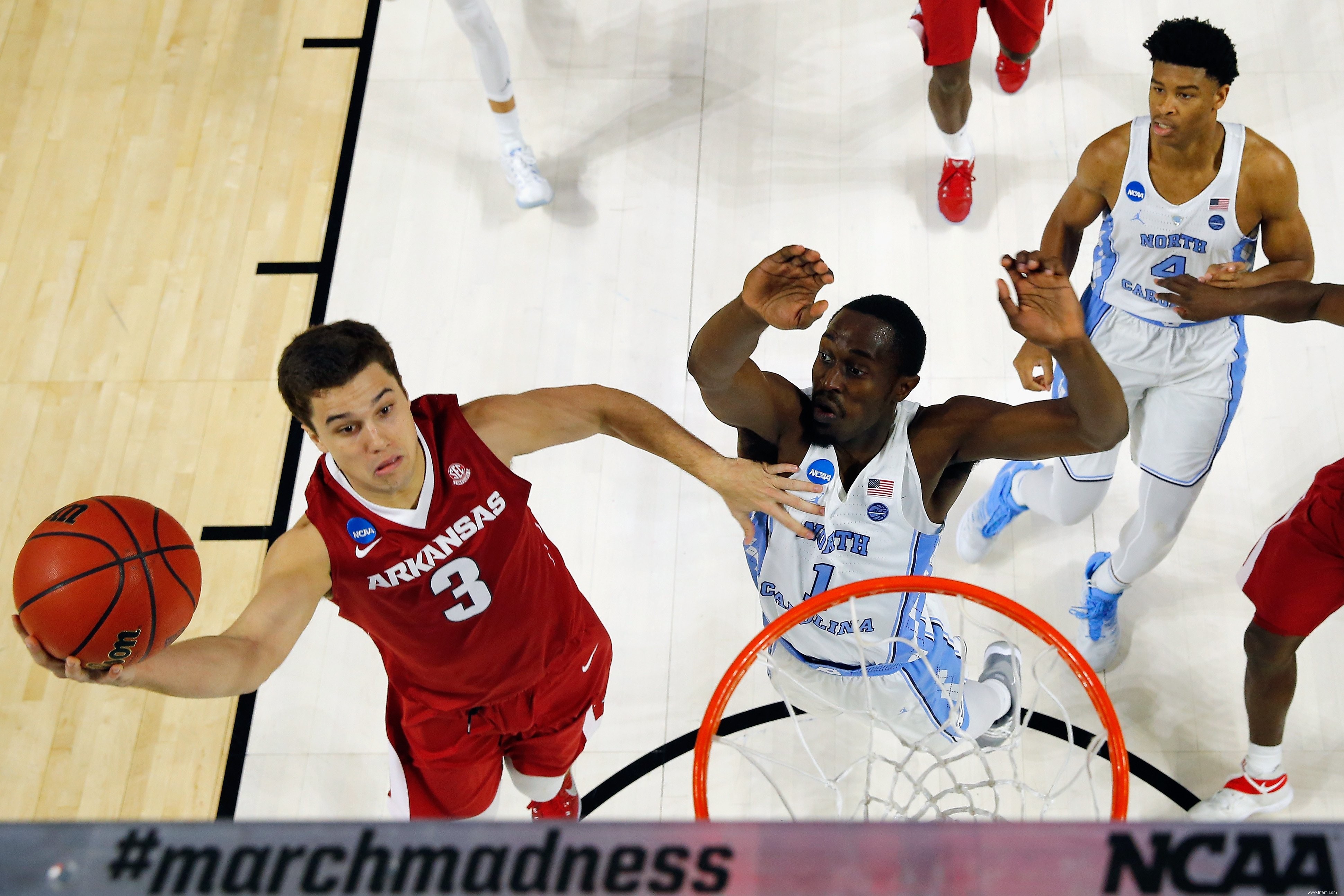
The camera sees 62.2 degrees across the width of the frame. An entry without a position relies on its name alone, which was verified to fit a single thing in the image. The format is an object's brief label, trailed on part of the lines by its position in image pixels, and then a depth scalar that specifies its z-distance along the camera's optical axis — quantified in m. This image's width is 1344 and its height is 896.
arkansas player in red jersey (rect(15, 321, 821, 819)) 2.66
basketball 2.54
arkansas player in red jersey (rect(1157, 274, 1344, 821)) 3.15
